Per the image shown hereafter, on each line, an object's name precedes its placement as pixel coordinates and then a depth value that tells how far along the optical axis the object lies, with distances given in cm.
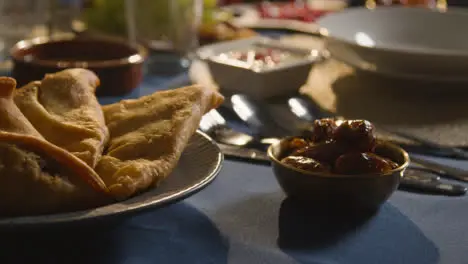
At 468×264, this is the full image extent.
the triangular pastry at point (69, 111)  69
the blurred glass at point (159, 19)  119
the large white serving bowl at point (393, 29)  108
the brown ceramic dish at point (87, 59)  100
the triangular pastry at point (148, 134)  67
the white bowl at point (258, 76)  103
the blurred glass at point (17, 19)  124
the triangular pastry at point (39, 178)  63
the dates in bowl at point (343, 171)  72
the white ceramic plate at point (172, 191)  62
